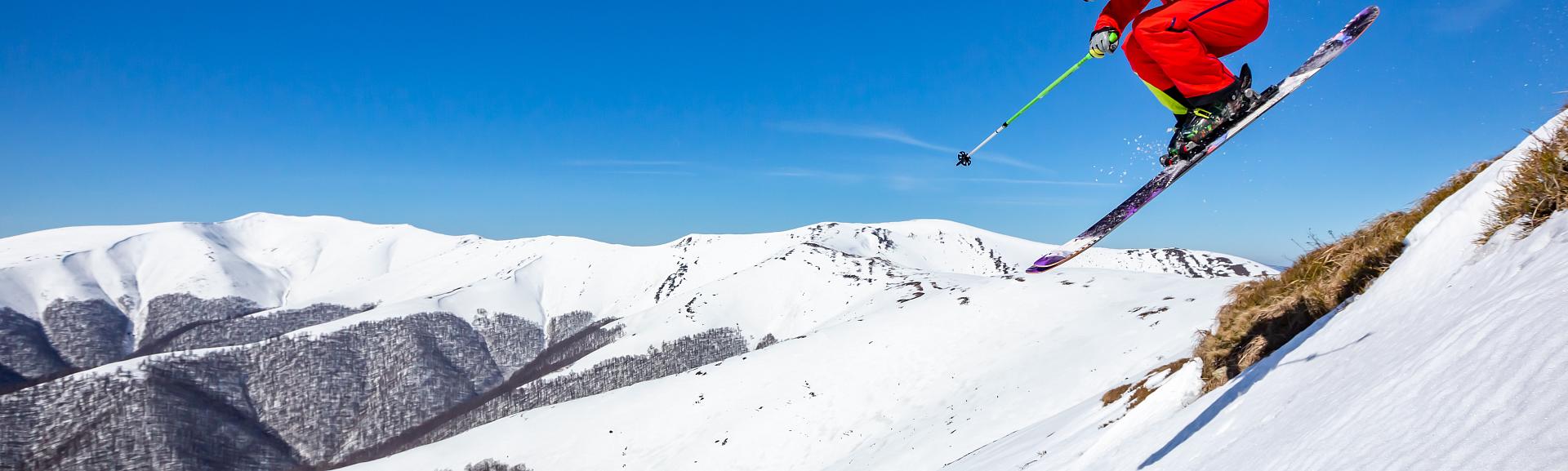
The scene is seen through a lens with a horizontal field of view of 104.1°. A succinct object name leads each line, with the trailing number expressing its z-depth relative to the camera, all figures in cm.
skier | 622
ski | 772
